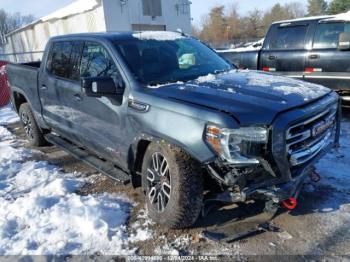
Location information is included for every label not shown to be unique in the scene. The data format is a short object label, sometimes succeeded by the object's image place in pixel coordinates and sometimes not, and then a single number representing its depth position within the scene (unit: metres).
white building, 21.84
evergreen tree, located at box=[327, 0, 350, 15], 49.86
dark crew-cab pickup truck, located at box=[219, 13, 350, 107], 7.14
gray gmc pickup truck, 2.94
